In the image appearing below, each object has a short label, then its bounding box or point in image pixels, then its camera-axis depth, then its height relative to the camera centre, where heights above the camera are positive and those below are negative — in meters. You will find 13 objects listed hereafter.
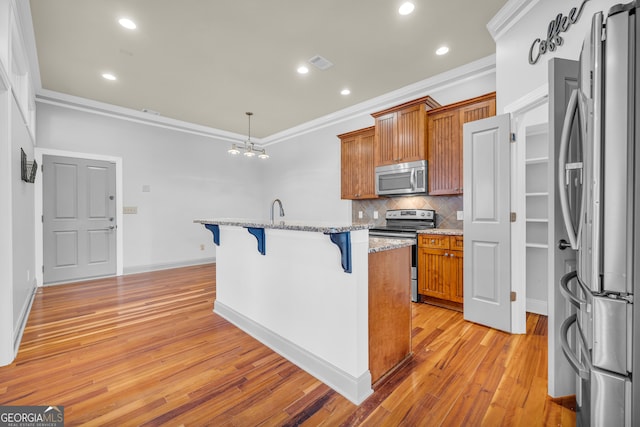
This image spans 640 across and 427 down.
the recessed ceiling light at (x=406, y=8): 2.50 +1.89
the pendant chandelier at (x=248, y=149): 4.41 +1.04
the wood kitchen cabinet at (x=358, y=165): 4.50 +0.82
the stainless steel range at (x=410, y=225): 3.50 -0.18
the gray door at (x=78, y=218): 4.36 -0.08
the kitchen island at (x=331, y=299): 1.69 -0.63
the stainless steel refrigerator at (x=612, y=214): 1.03 -0.01
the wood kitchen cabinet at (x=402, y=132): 3.67 +1.14
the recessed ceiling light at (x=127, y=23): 2.71 +1.90
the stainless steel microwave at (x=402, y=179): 3.71 +0.49
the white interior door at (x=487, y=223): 2.57 -0.10
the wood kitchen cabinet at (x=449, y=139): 3.26 +0.94
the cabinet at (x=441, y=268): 3.09 -0.65
